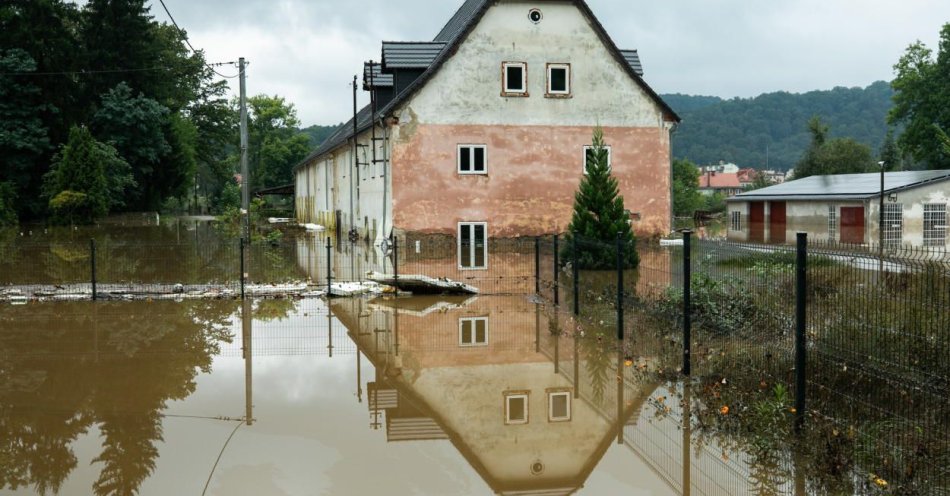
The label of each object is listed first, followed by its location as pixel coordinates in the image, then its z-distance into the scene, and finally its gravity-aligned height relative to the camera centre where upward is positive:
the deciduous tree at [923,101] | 54.91 +7.86
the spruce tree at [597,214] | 22.22 +0.15
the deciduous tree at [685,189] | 75.89 +2.87
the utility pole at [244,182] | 30.30 +1.47
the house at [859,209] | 32.59 +0.35
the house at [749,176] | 131.65 +7.10
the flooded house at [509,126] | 29.25 +3.37
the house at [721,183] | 133.50 +5.96
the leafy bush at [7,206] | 43.50 +0.97
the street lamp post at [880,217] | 31.13 +0.02
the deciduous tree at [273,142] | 89.56 +8.86
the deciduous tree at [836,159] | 69.44 +5.01
